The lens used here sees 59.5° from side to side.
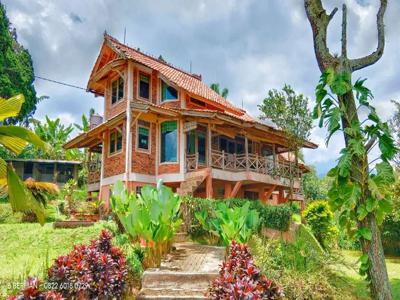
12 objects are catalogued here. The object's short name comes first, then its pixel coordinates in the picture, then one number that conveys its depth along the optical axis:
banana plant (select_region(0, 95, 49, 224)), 6.84
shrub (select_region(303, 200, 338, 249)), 17.39
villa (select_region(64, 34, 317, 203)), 15.94
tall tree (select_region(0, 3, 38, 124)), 27.98
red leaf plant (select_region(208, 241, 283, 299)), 4.79
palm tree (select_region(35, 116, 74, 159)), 33.82
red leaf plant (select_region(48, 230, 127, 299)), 5.21
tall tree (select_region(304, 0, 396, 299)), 6.05
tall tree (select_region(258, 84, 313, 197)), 15.20
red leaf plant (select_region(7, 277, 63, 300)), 4.11
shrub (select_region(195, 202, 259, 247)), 9.54
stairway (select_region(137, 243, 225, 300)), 7.17
